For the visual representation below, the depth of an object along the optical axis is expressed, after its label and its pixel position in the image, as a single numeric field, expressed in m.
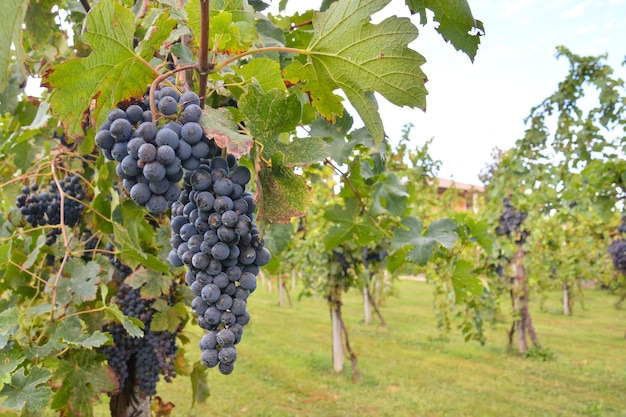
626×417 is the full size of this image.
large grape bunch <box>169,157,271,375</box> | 0.87
